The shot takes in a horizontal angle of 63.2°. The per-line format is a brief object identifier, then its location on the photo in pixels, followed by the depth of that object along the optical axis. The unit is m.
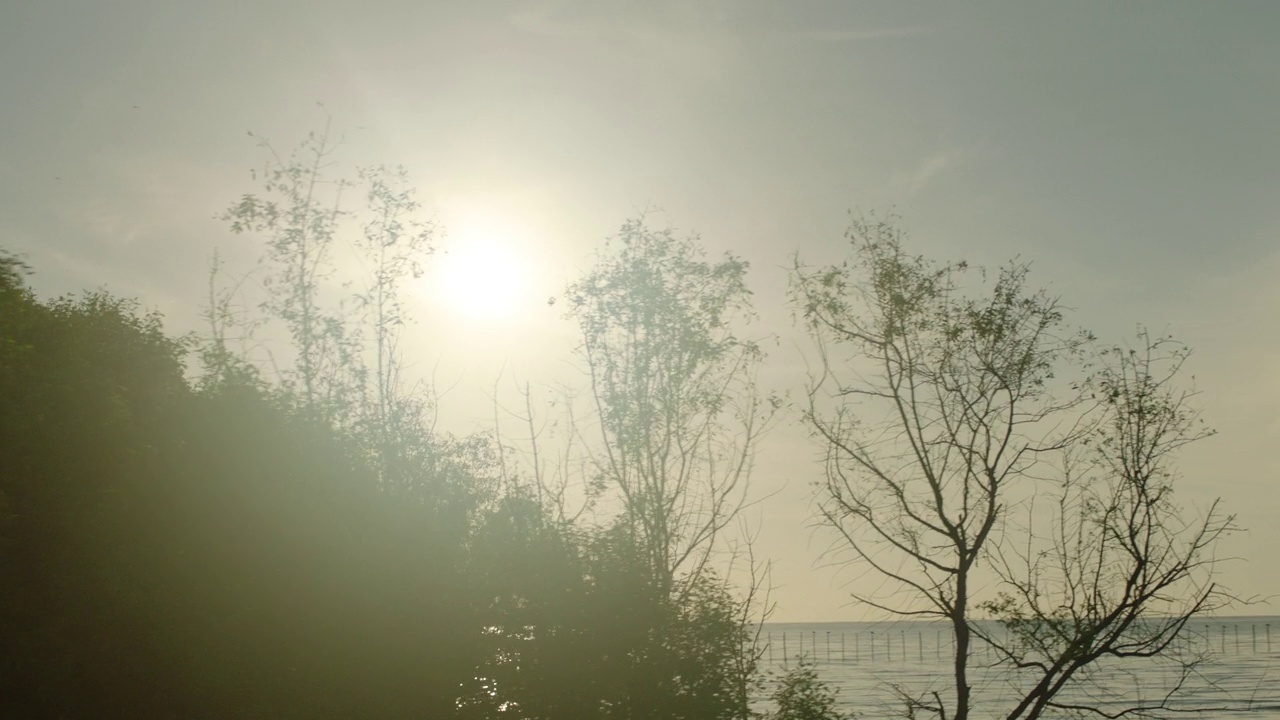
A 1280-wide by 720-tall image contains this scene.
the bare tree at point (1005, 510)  18.56
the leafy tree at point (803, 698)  21.70
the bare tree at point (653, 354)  26.75
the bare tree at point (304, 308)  25.59
